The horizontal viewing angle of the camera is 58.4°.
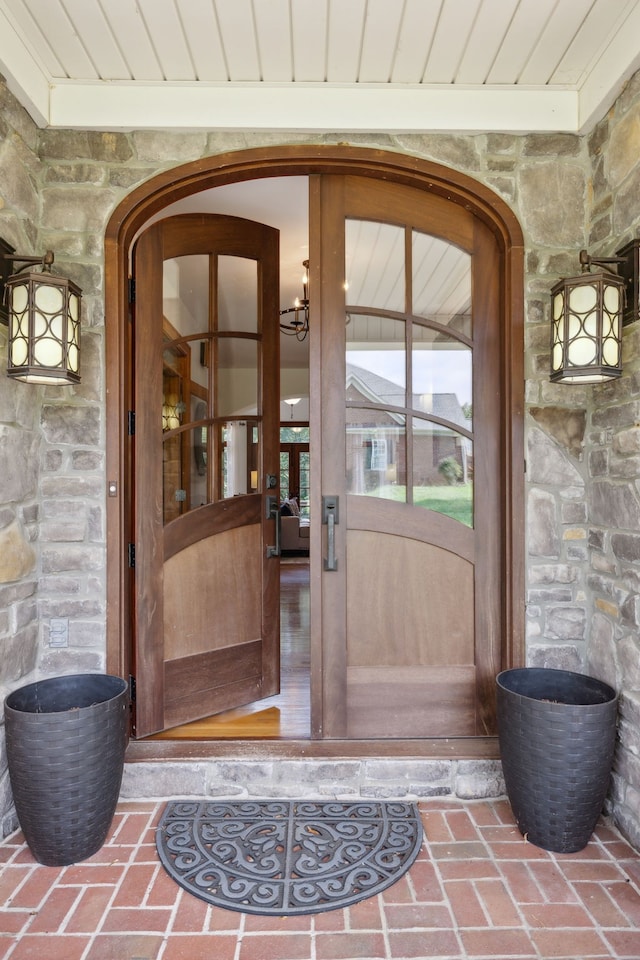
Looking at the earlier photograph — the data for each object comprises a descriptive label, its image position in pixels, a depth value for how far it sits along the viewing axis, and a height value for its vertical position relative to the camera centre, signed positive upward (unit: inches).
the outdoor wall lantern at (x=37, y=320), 80.1 +22.5
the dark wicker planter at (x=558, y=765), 75.1 -38.6
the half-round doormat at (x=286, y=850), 69.2 -50.1
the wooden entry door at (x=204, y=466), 99.1 +2.2
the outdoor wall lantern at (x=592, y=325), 81.0 +21.6
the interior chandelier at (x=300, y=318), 190.9 +61.5
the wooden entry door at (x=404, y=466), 97.0 +1.8
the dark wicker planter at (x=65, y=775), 72.7 -38.3
